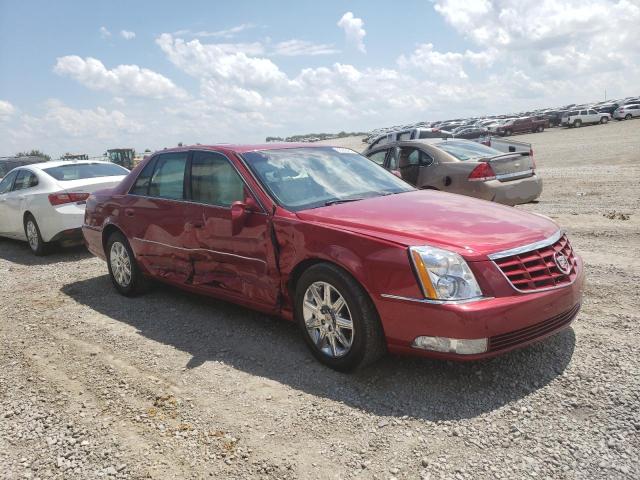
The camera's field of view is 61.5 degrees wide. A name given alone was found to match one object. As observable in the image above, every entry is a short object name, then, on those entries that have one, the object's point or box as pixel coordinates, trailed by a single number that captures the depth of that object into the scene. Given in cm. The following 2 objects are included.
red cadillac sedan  320
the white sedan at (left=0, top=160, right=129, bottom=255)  835
